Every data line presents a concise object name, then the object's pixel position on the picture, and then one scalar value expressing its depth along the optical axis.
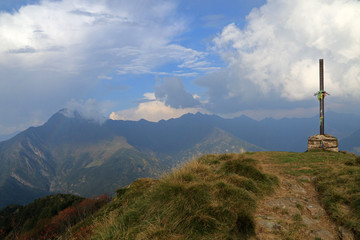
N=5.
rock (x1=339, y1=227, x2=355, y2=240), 5.75
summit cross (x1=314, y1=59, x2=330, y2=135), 29.56
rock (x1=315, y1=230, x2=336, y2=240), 5.81
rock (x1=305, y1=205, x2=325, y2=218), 7.26
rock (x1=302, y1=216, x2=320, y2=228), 6.46
